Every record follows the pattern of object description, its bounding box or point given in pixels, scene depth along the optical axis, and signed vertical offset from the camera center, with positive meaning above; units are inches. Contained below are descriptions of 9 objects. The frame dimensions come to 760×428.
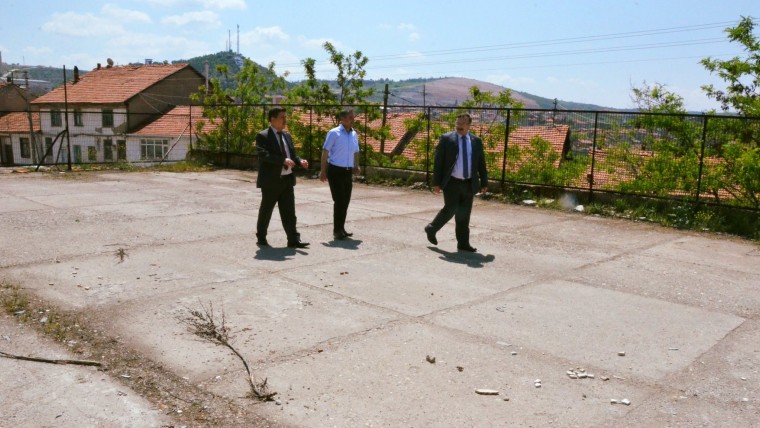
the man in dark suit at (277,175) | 329.7 -23.0
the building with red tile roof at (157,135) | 1865.2 -26.9
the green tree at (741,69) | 477.1 +52.3
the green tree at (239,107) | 773.9 +24.4
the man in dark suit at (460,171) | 335.9 -18.9
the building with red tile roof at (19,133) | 2308.1 -35.1
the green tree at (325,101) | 695.1 +34.5
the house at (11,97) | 2519.7 +99.3
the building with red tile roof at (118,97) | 2177.7 +97.5
